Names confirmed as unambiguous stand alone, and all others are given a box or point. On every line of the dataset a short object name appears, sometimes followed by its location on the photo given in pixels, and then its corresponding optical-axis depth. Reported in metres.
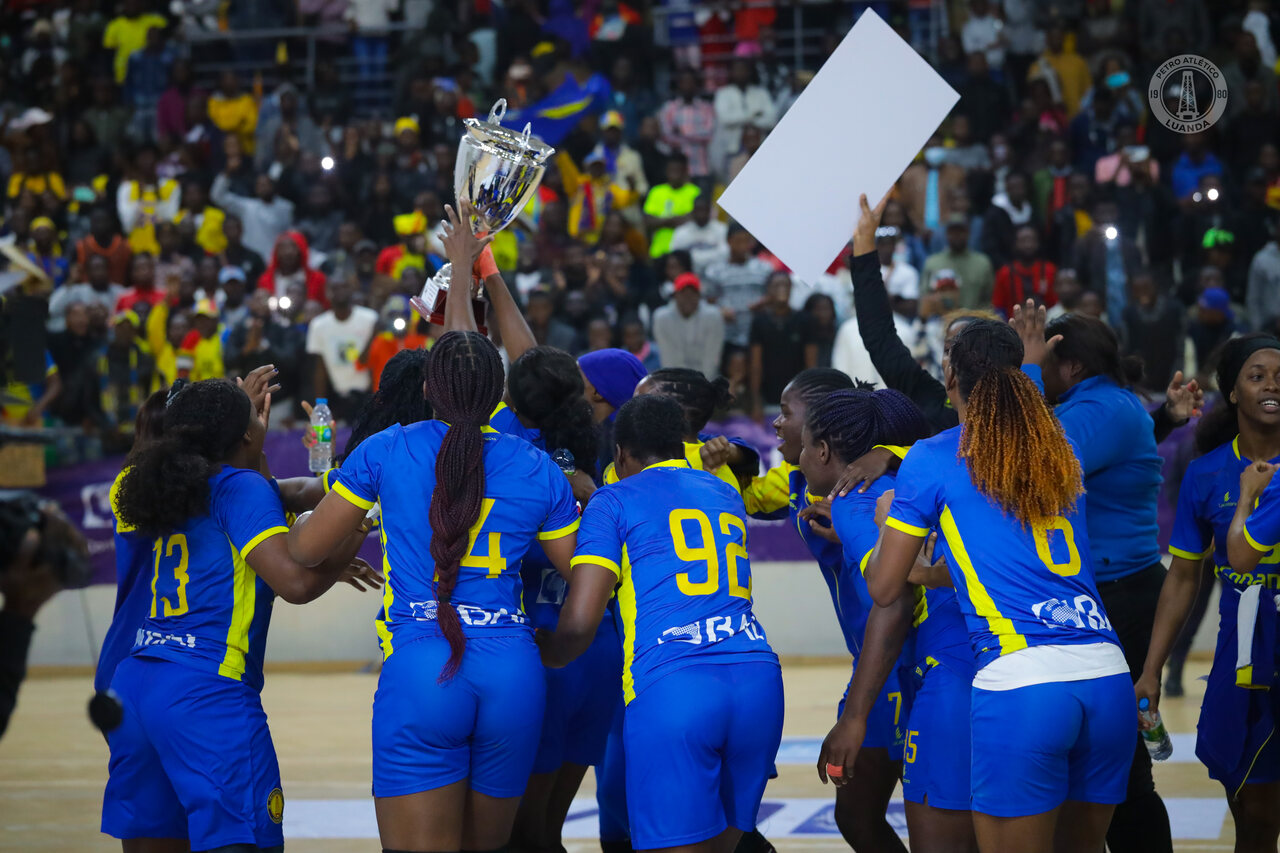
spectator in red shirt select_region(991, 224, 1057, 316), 23.72
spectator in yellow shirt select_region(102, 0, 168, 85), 33.97
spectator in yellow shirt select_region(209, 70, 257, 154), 31.73
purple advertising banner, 21.28
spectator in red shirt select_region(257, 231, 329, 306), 26.95
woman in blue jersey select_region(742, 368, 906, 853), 9.02
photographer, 6.11
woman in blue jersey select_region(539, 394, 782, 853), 7.59
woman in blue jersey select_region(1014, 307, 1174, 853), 9.53
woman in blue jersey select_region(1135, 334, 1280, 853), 9.12
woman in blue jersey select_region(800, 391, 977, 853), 7.88
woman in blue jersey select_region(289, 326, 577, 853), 7.54
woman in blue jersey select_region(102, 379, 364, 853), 7.91
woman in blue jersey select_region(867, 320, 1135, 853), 7.10
